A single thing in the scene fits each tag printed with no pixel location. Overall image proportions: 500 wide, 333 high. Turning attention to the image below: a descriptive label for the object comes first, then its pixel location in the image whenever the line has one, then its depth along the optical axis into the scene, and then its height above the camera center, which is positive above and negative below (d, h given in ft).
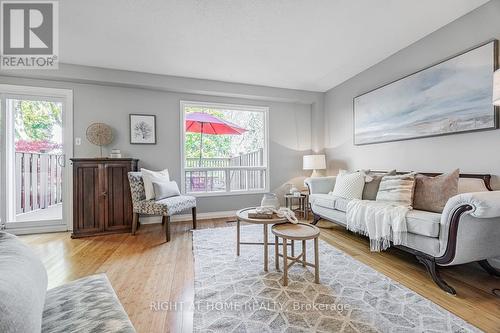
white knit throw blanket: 6.59 -1.83
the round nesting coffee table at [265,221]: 6.46 -1.61
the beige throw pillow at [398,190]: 7.48 -0.85
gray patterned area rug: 4.38 -3.14
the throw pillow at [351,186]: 9.41 -0.86
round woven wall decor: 10.96 +1.74
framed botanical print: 11.86 +2.17
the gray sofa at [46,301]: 1.51 -1.58
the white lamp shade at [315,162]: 13.32 +0.28
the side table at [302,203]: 12.73 -2.27
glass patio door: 10.23 +0.31
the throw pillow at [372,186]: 9.27 -0.85
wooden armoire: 9.91 -1.30
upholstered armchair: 9.41 -1.59
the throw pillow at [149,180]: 10.23 -0.57
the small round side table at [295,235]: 5.75 -1.81
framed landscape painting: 6.90 +2.48
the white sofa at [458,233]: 5.14 -1.76
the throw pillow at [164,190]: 10.18 -1.03
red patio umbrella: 12.94 +2.62
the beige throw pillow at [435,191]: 6.79 -0.82
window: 13.12 +1.22
